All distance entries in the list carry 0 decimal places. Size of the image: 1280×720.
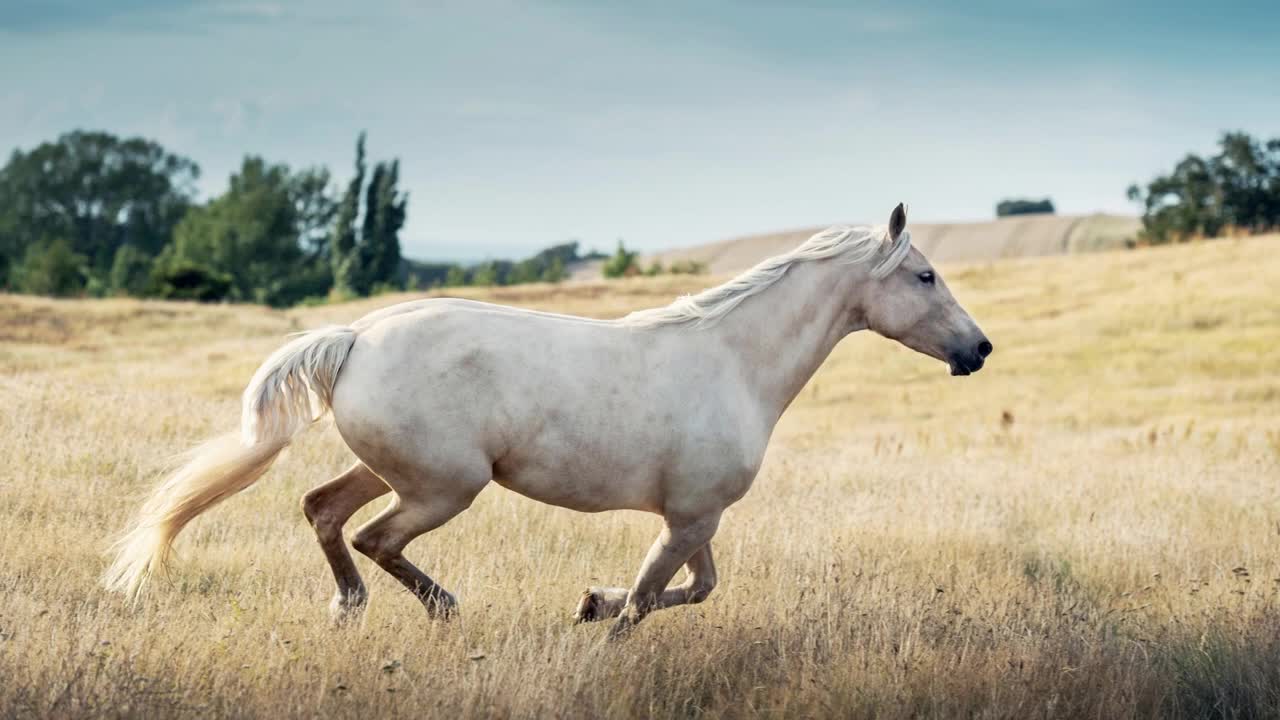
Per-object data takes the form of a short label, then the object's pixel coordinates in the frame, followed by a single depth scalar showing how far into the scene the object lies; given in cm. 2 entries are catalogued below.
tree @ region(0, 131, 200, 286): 11300
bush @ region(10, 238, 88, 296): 8156
